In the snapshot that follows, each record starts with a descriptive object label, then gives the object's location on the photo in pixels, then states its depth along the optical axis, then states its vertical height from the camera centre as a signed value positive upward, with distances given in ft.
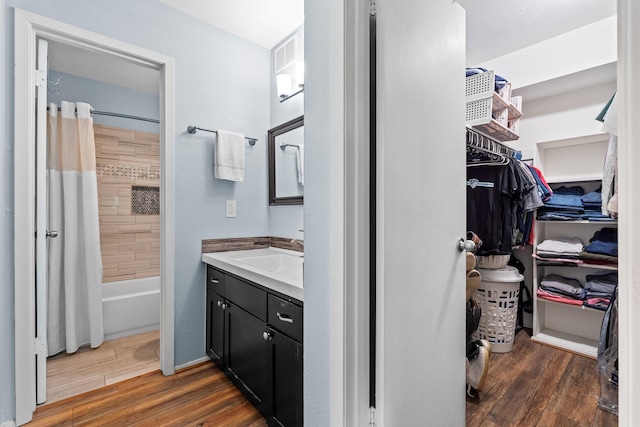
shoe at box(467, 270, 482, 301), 5.25 -1.25
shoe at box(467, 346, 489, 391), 5.48 -2.95
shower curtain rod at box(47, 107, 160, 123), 8.79 +3.03
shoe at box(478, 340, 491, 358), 5.62 -2.56
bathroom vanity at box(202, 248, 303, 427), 4.10 -1.97
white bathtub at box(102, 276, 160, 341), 8.34 -2.82
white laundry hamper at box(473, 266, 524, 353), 7.51 -2.47
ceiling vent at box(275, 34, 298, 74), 7.13 +3.99
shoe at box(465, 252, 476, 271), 5.07 -0.86
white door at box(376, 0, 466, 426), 3.06 +0.01
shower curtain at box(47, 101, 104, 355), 7.39 -0.59
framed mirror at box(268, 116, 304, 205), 7.13 +1.26
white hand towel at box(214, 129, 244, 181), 7.01 +1.37
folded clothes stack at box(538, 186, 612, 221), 7.43 +0.13
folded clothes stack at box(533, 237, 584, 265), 7.52 -1.04
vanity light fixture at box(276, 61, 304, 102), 7.10 +3.18
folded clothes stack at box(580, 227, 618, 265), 7.00 -0.91
